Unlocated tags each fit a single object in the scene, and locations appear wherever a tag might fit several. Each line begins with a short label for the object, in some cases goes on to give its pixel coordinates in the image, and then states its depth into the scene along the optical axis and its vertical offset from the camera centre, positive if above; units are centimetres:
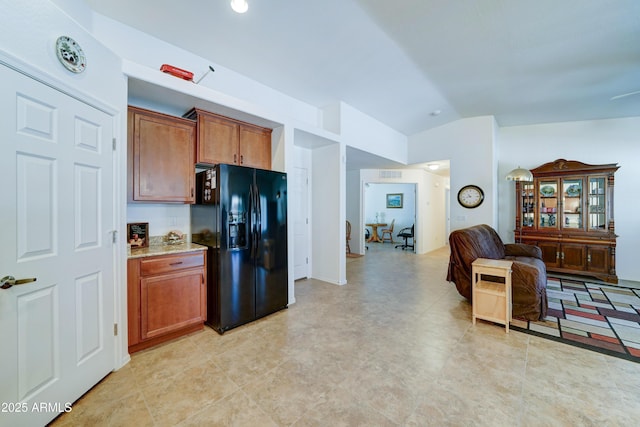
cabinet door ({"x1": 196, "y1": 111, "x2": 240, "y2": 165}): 272 +83
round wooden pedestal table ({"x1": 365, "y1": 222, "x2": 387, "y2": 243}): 970 -91
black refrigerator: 256 -30
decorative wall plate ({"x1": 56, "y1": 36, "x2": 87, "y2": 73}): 156 +103
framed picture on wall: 970 +46
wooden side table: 264 -91
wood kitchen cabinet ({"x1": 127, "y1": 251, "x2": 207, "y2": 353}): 218 -81
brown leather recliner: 280 -71
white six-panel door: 132 -23
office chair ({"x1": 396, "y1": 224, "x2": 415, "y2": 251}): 794 -73
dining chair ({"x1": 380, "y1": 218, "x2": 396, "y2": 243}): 934 -77
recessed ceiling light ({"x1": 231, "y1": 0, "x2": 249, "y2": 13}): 226 +191
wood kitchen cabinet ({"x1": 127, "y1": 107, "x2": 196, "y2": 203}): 237 +55
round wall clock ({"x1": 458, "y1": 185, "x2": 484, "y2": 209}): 512 +34
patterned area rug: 235 -123
